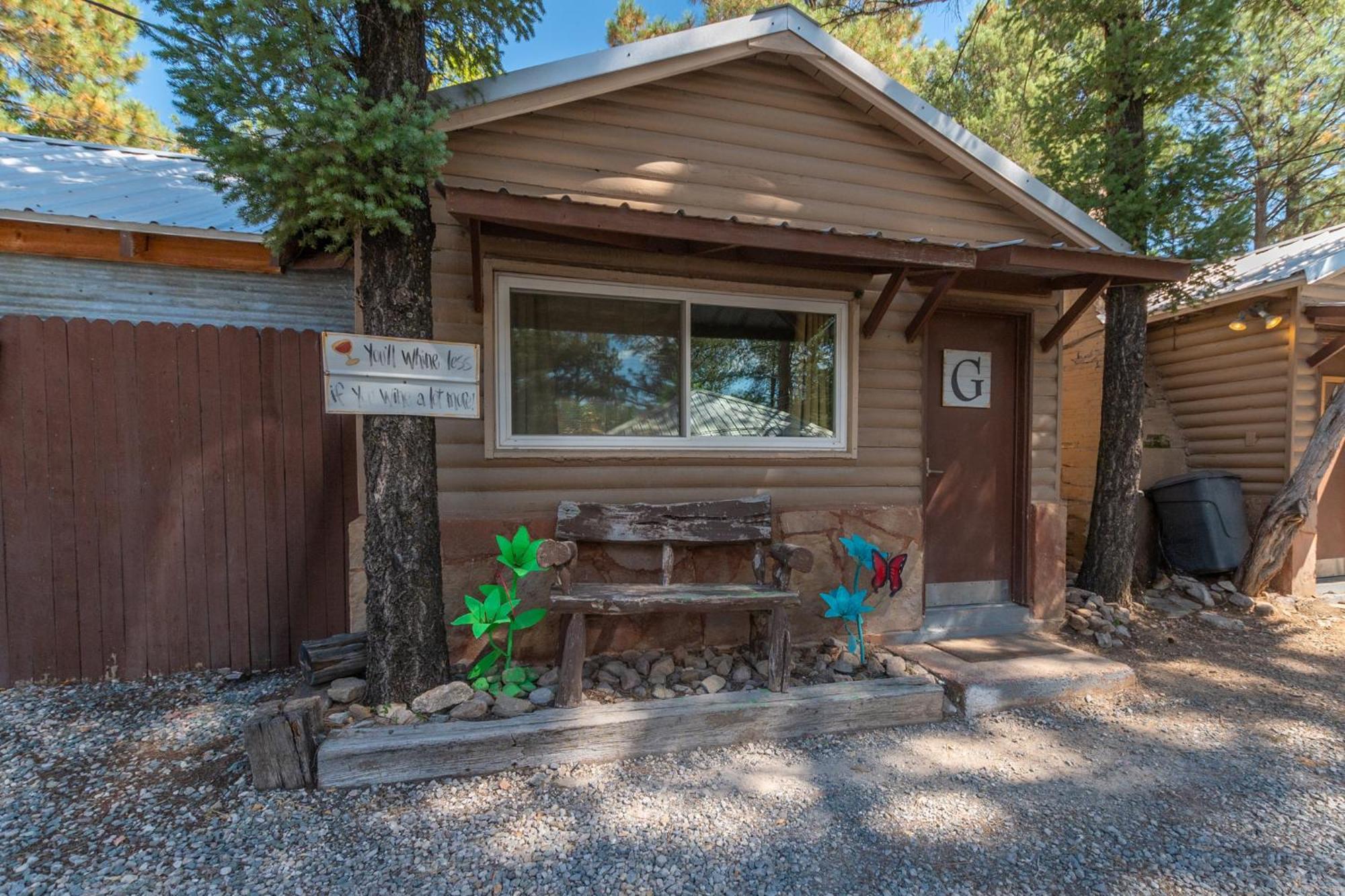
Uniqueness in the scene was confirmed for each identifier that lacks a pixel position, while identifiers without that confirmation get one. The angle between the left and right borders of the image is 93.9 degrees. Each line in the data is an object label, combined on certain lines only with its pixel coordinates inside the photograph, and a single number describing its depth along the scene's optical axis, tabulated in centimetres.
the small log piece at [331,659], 307
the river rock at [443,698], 289
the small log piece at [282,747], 246
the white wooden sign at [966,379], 462
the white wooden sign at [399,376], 271
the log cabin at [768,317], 358
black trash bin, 568
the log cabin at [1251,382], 568
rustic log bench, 306
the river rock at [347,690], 292
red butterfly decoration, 388
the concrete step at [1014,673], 347
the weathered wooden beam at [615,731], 259
